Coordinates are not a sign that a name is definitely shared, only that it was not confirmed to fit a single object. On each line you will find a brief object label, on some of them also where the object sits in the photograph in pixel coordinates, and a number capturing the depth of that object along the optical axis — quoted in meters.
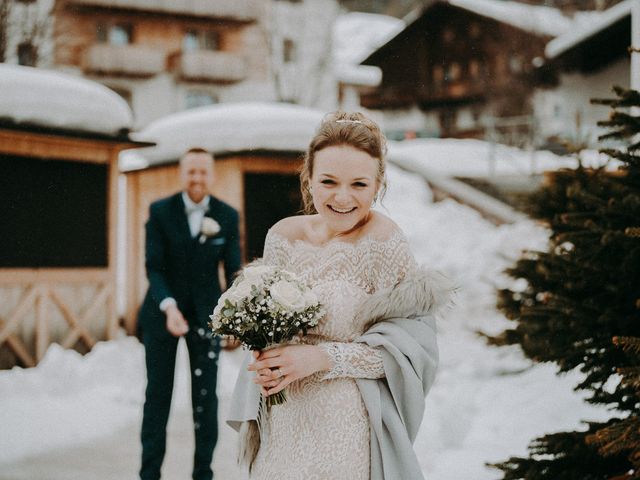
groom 5.06
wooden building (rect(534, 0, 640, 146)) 15.59
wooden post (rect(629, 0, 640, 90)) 4.95
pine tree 3.54
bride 2.39
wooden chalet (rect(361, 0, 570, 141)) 34.91
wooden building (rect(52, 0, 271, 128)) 33.00
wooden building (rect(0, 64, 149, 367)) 9.79
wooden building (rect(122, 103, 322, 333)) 11.70
